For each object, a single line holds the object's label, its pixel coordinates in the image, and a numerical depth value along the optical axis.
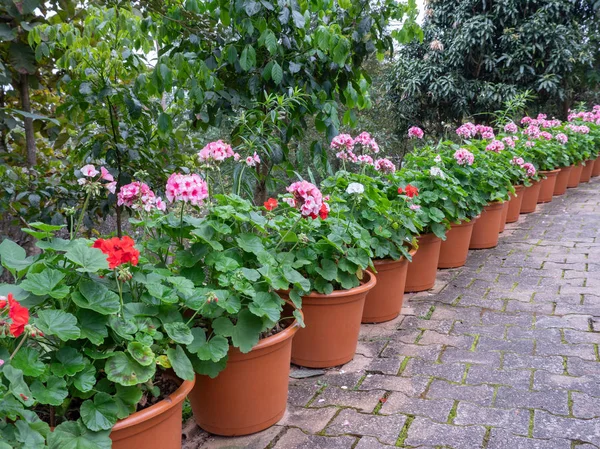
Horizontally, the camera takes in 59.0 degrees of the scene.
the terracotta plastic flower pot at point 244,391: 1.76
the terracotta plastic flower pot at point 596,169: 8.10
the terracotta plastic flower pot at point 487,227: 4.05
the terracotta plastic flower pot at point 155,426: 1.32
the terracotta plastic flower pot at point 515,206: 4.97
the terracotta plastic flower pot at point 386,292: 2.70
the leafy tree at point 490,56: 7.98
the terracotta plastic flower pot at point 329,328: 2.22
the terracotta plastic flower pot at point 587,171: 7.49
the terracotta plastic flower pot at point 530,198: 5.36
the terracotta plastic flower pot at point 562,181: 6.39
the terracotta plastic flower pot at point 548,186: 5.86
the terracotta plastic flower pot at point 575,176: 6.92
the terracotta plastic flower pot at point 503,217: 4.50
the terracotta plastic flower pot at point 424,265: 3.14
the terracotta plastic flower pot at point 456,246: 3.60
